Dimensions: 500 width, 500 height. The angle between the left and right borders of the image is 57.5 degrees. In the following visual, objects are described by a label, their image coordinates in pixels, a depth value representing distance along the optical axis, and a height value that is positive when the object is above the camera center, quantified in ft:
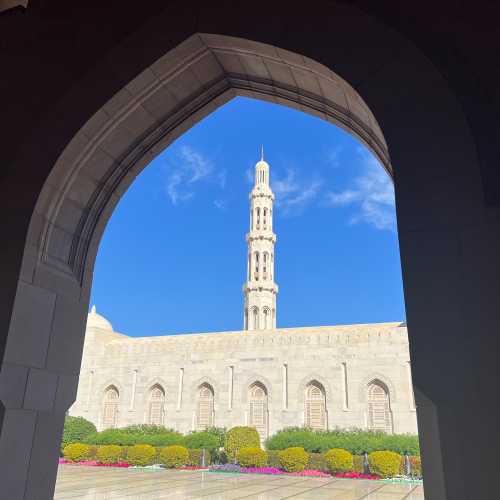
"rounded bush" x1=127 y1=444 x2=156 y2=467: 56.64 -4.29
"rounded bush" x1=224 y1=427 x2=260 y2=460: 61.57 -2.55
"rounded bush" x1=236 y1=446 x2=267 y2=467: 55.47 -4.31
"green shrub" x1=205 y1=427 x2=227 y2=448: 64.34 -1.86
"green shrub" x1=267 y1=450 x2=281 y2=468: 56.34 -4.50
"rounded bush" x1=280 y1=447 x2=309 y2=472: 52.80 -4.29
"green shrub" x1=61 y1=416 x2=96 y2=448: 73.31 -1.83
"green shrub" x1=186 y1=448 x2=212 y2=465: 58.56 -4.64
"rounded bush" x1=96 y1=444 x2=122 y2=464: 58.71 -4.48
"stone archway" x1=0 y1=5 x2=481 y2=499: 7.27 +3.85
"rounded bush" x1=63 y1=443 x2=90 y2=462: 59.52 -4.30
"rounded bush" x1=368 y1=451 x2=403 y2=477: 48.47 -4.14
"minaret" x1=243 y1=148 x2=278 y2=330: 116.06 +37.35
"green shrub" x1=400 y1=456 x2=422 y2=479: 50.05 -4.68
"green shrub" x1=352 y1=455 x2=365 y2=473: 52.04 -4.49
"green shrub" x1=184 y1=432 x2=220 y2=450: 62.59 -2.85
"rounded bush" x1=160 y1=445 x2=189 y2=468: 55.67 -4.28
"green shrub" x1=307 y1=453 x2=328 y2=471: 53.06 -4.47
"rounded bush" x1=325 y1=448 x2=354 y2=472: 50.34 -4.09
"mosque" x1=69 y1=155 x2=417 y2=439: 69.97 +6.45
